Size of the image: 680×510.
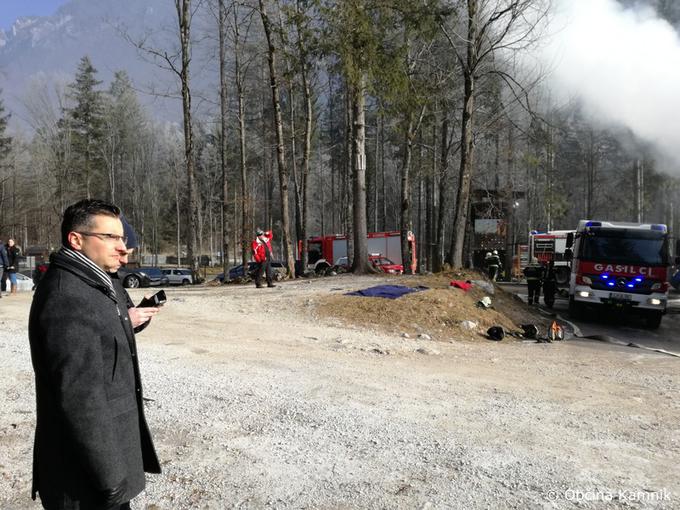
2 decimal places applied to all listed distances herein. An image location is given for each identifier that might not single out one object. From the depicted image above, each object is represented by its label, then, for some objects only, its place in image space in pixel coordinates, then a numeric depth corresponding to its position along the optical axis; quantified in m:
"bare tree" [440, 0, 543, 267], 15.43
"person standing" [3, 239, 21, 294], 15.50
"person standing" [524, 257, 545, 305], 17.23
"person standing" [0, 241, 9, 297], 14.34
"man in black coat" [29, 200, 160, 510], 1.96
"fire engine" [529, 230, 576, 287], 30.69
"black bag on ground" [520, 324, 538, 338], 10.87
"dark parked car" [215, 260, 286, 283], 22.19
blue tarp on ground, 12.26
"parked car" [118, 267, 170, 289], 36.27
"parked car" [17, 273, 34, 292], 21.47
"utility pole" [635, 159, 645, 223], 38.78
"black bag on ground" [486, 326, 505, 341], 10.62
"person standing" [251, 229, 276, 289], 14.27
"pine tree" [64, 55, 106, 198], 46.72
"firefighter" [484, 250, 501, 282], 21.33
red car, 27.00
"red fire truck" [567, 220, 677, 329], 13.58
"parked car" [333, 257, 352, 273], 22.65
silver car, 37.94
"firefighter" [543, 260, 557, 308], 18.12
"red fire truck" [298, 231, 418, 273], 33.53
